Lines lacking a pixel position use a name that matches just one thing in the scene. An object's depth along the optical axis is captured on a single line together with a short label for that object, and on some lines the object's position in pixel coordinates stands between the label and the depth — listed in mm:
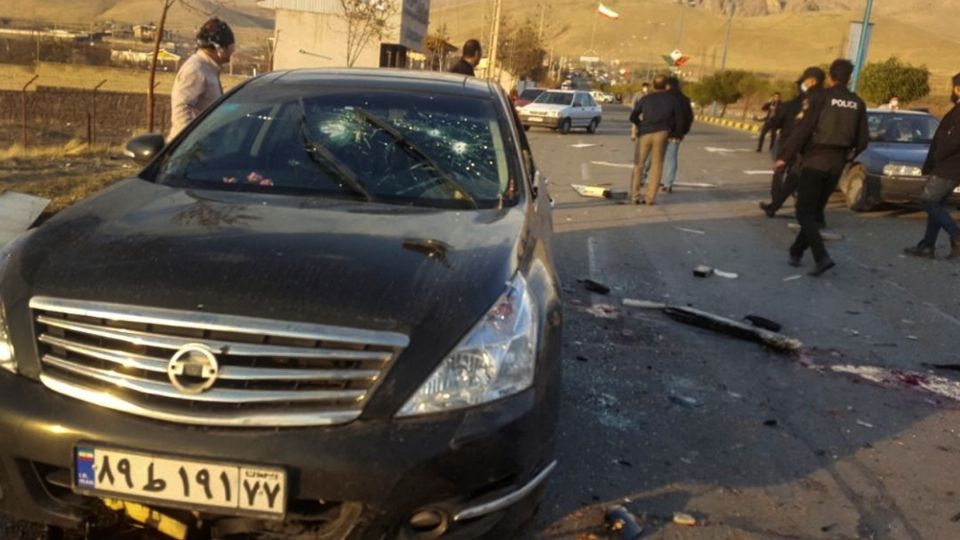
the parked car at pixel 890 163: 12492
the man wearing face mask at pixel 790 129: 11422
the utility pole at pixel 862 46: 24953
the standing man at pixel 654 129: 12406
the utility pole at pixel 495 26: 34000
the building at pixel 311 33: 51594
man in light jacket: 6102
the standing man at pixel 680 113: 12680
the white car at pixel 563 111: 29188
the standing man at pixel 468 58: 10359
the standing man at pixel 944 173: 9258
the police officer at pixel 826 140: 8617
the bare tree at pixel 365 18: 24547
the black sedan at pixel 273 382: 2479
